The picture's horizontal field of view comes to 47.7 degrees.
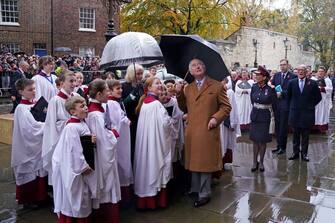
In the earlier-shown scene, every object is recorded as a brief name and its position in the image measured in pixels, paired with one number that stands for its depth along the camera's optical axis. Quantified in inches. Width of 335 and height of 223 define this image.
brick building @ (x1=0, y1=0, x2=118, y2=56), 1005.2
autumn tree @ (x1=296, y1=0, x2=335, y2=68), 1456.7
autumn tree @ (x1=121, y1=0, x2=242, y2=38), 981.2
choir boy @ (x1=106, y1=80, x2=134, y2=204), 191.3
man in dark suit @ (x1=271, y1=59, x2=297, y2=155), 342.0
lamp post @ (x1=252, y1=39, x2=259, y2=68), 1339.0
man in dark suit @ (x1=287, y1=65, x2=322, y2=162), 309.3
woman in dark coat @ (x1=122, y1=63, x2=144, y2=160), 219.3
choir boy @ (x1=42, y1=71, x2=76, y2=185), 188.7
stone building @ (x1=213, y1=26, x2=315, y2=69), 1291.8
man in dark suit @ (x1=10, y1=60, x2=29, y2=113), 490.6
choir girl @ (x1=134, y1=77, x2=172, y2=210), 197.9
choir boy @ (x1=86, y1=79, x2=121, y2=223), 169.6
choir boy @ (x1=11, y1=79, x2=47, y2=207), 199.9
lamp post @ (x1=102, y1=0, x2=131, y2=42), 402.3
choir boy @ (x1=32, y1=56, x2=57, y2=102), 234.8
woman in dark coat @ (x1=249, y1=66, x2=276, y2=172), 272.8
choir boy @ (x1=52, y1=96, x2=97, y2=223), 157.4
